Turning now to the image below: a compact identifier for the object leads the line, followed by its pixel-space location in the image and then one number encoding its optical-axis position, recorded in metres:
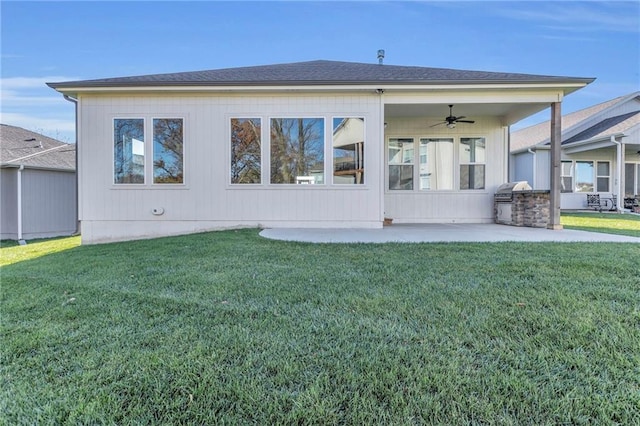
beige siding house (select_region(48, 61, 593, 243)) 7.13
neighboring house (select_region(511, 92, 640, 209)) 13.55
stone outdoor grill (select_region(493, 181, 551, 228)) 7.32
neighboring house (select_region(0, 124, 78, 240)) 10.08
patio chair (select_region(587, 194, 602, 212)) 13.84
